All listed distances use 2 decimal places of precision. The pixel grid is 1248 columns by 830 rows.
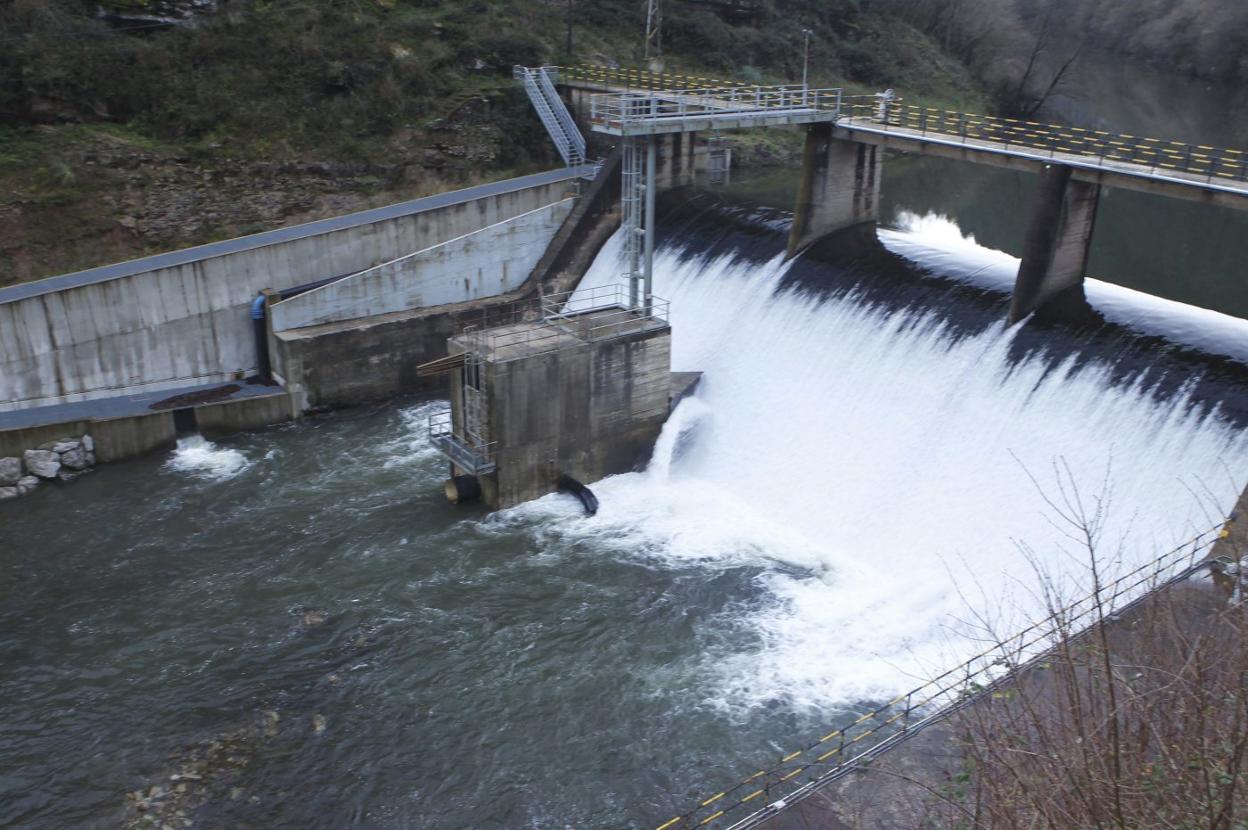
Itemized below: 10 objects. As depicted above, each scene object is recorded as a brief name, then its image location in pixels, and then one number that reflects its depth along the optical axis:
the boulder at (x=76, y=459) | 24.69
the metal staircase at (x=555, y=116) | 38.72
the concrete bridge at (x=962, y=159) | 21.92
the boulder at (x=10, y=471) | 23.78
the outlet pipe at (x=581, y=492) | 23.48
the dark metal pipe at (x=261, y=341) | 28.67
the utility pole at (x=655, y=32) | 48.16
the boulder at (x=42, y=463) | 24.23
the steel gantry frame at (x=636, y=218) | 25.64
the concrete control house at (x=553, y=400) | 23.20
